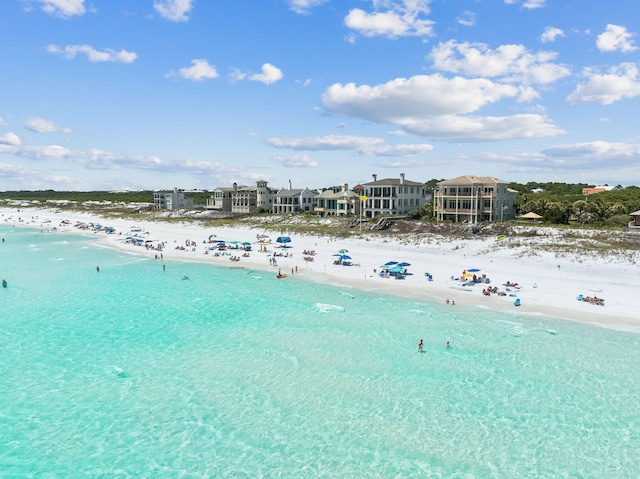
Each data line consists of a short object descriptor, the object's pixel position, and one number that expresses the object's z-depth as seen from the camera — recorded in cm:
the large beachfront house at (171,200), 13100
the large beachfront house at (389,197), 7975
